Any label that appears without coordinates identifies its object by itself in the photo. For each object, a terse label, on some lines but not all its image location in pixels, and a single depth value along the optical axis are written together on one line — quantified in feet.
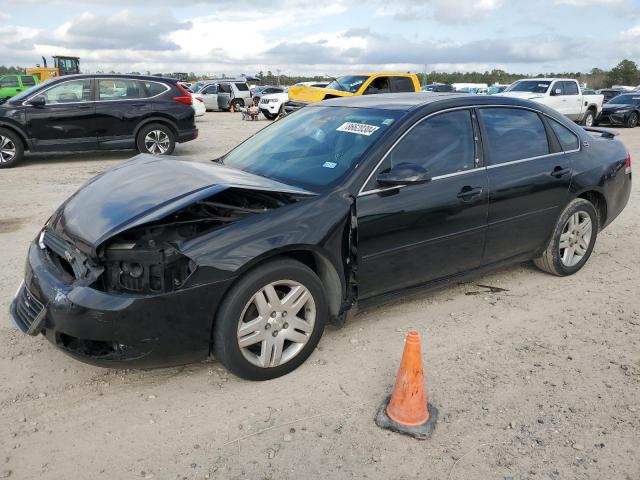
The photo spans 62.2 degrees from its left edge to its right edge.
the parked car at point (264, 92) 96.92
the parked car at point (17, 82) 77.31
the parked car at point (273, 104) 77.61
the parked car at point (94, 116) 32.40
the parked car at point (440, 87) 83.41
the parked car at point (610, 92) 98.12
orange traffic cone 9.02
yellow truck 51.86
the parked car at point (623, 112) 69.51
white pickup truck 57.93
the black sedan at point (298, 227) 9.22
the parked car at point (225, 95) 93.19
